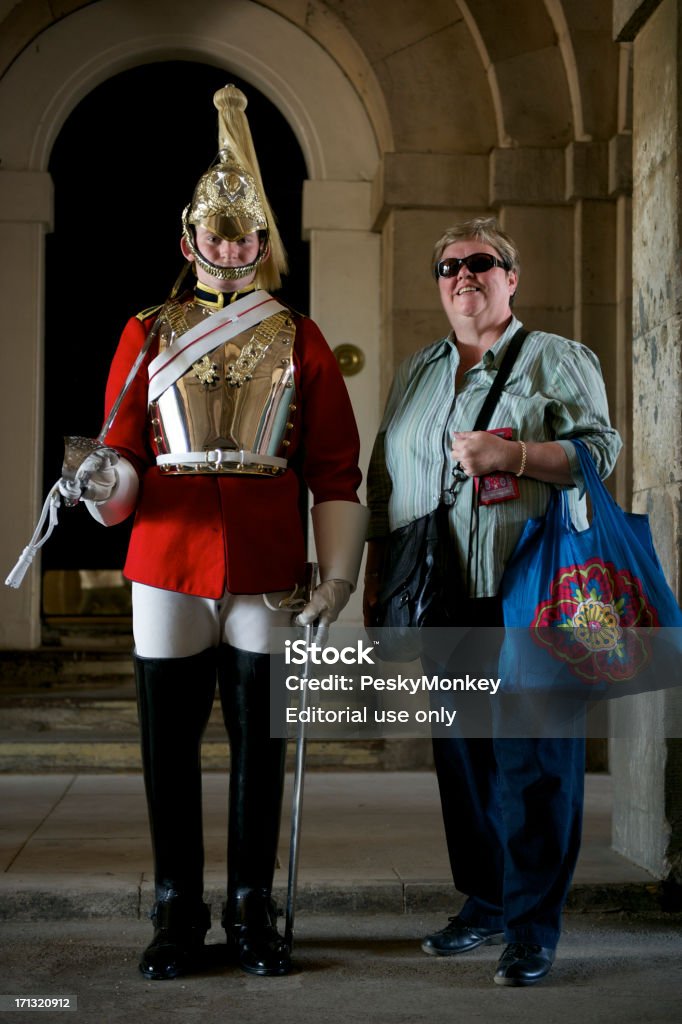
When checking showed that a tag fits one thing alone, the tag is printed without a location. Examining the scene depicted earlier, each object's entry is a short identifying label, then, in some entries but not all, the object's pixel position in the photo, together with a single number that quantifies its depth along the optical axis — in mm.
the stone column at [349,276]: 8281
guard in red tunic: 3529
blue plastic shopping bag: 3428
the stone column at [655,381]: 4484
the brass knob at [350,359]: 8242
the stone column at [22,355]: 8164
